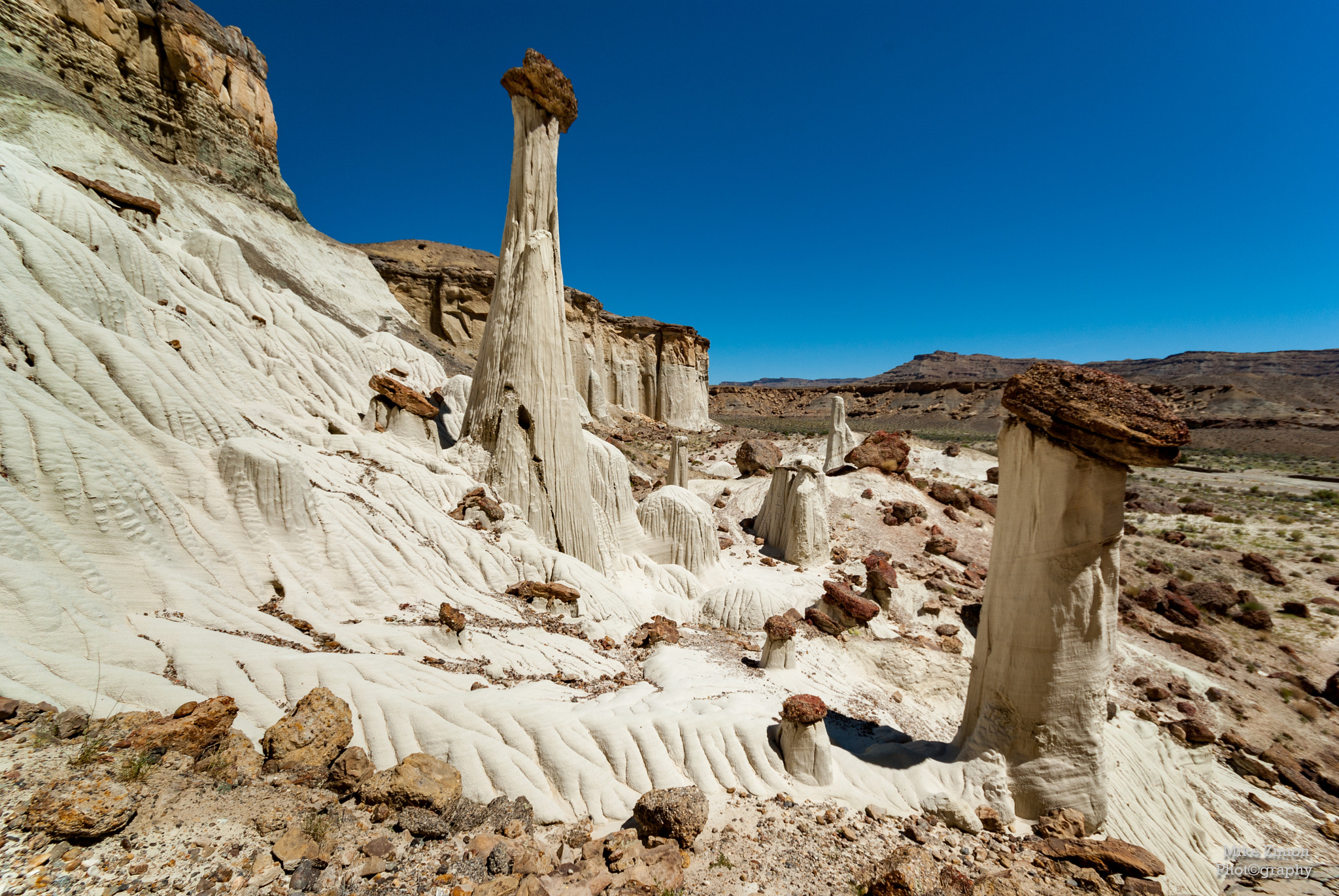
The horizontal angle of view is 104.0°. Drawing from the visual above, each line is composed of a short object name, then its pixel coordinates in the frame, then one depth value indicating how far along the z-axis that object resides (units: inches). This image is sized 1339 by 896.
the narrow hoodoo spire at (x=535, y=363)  388.5
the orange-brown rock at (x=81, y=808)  93.0
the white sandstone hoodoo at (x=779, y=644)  315.3
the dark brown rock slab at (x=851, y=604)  412.2
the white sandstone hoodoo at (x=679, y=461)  687.1
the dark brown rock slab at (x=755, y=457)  902.4
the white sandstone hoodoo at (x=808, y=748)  202.8
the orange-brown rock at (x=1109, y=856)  163.9
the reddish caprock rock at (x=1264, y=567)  629.3
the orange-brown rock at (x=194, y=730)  122.4
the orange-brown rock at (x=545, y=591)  313.0
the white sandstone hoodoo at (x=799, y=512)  589.6
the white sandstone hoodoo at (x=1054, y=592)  185.5
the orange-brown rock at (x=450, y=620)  239.3
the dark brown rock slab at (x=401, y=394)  389.4
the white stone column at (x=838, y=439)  989.2
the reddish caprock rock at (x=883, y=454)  853.8
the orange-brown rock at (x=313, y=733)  141.7
